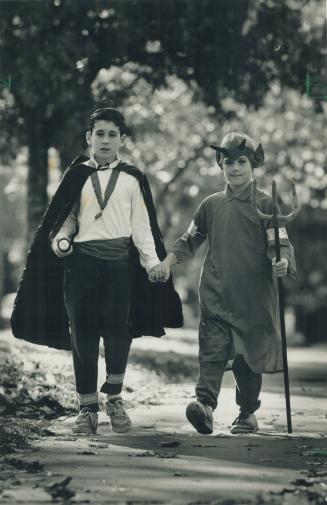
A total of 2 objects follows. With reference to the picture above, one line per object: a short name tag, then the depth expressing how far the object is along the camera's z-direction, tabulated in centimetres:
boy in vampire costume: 1495
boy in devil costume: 1512
